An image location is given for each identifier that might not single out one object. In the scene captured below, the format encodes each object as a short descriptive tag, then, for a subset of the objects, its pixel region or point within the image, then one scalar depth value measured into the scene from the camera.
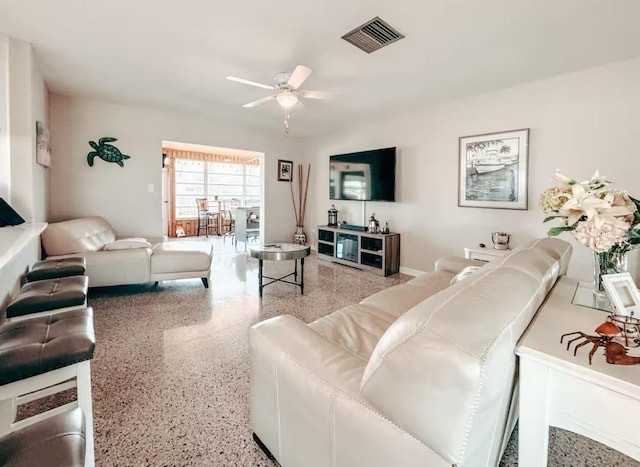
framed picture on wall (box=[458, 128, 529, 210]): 3.58
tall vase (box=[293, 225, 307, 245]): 6.55
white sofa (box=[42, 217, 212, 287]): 3.38
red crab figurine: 0.82
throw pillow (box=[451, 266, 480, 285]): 1.93
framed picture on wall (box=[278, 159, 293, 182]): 6.37
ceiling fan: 3.13
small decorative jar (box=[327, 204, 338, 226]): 5.82
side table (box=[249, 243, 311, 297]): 3.38
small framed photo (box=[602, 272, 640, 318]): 1.01
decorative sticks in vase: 6.57
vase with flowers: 1.12
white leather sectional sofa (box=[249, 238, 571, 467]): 0.71
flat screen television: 4.75
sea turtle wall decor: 4.36
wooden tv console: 4.68
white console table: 0.76
